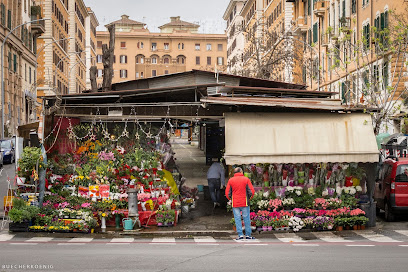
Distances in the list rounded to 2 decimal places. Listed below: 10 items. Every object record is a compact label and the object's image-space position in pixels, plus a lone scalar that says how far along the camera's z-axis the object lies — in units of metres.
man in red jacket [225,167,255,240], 16.77
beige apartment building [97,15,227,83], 141.62
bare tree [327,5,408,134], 38.06
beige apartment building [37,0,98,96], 77.19
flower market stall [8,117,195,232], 18.14
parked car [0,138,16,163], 43.06
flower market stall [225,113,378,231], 18.25
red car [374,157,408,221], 19.80
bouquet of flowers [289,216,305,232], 18.19
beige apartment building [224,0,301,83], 51.30
